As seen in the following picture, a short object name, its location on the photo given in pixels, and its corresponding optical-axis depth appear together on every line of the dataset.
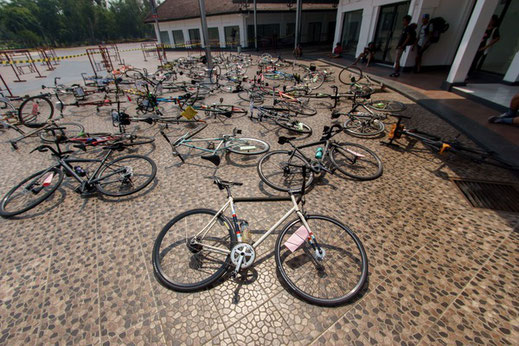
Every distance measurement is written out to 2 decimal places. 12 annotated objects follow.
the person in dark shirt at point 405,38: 9.62
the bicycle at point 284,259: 2.22
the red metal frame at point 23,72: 13.09
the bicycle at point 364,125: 5.53
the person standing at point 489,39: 7.98
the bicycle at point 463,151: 3.98
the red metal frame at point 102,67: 15.65
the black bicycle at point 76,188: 3.43
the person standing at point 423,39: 9.54
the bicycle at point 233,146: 4.44
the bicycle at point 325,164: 3.75
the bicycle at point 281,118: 5.61
